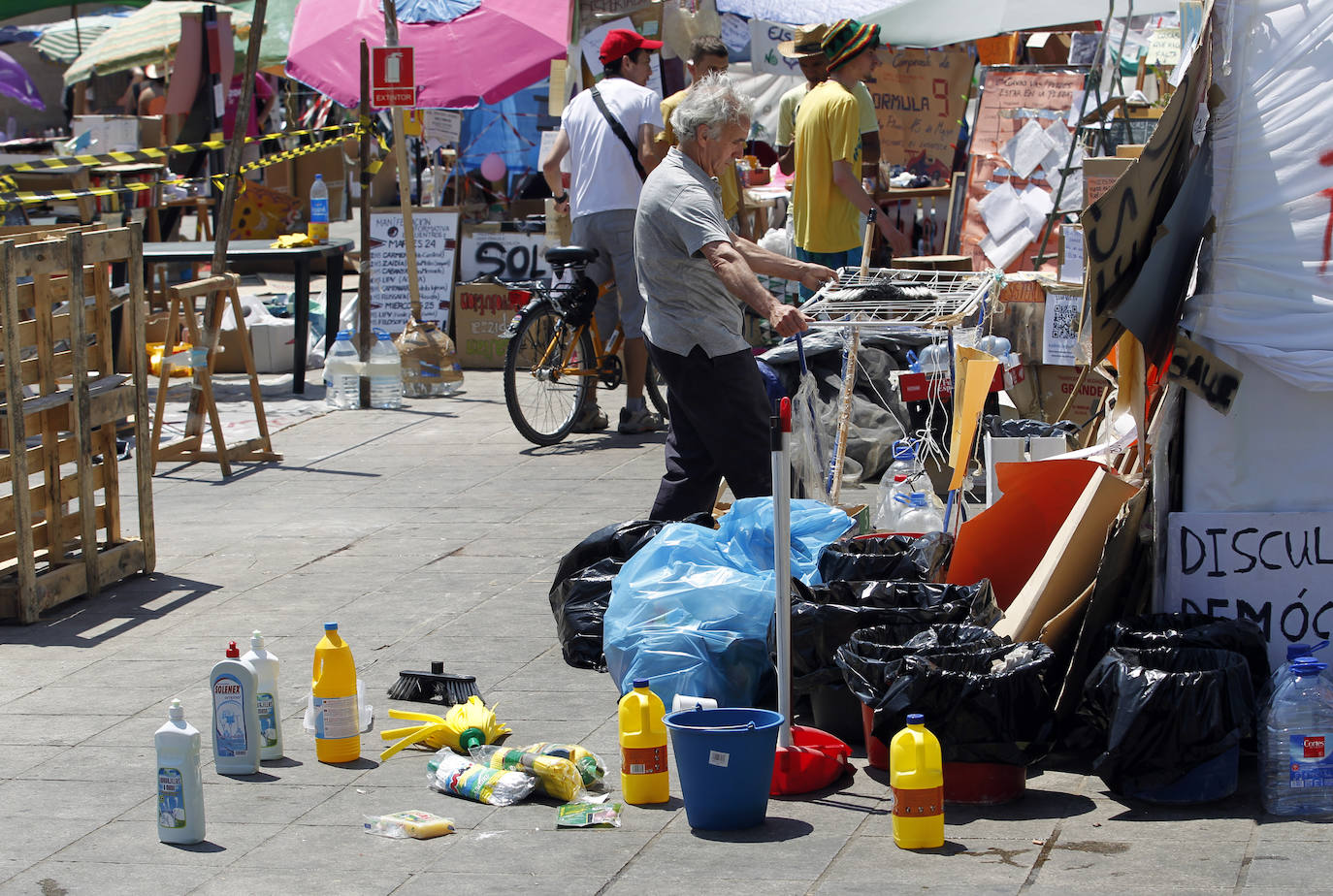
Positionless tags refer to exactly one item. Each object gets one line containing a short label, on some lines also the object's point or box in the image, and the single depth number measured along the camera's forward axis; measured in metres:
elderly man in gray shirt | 11.82
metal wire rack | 11.80
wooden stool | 18.20
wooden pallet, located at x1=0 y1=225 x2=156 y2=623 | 12.84
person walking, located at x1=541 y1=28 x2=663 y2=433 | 19.23
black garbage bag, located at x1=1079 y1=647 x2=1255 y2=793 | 8.46
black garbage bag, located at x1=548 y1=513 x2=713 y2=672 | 11.53
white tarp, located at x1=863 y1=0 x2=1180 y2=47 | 24.22
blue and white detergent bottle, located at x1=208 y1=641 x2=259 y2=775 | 9.59
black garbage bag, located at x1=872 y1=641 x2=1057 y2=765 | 8.70
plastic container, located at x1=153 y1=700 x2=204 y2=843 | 8.53
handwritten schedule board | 25.14
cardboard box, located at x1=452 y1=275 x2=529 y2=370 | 25.06
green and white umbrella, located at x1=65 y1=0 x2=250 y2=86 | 42.74
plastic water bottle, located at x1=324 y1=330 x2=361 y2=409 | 22.75
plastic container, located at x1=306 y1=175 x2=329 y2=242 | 23.71
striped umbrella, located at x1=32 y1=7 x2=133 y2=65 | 55.41
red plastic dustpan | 9.06
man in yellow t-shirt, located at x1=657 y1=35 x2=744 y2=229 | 20.28
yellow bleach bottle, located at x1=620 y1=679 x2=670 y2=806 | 8.84
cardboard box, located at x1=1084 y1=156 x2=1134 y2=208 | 13.59
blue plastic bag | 10.32
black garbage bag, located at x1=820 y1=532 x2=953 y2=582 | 10.57
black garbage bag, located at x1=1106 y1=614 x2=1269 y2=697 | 9.04
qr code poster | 17.62
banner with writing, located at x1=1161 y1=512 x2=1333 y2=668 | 9.62
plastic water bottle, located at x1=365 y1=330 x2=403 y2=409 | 22.83
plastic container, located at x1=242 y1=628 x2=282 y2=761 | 9.84
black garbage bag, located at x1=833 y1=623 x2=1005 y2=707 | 9.01
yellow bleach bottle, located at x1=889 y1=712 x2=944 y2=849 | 8.10
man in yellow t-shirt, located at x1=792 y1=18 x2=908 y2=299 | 17.98
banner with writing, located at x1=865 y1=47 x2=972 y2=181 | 30.19
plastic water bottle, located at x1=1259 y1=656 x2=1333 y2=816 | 8.34
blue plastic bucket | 8.40
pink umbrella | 28.37
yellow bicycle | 19.31
